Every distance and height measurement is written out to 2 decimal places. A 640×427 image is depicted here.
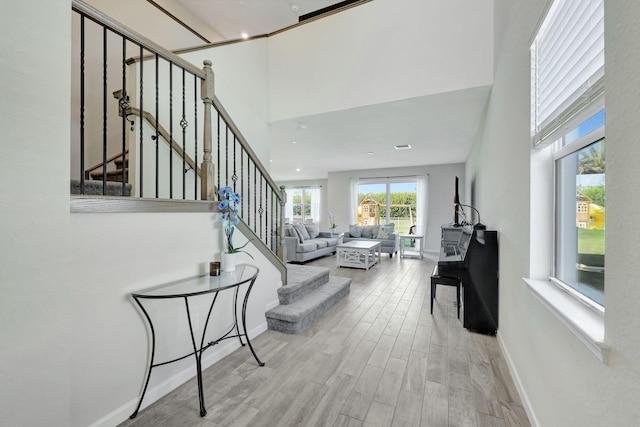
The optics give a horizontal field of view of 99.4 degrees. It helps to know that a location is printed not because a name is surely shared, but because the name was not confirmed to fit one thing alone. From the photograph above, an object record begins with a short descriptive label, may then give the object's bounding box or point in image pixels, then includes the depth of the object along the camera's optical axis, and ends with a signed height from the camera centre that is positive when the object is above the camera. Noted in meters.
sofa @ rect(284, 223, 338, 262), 6.25 -0.75
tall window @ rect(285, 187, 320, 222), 10.82 +0.35
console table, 1.55 -0.47
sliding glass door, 8.38 +0.33
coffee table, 5.77 -0.92
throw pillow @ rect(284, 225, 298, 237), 6.55 -0.47
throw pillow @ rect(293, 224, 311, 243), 6.90 -0.49
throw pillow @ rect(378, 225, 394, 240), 7.43 -0.53
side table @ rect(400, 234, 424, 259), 7.05 -0.98
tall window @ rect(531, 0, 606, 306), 1.07 +0.40
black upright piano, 2.62 -0.66
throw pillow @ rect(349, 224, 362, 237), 7.79 -0.53
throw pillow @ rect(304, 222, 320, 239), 7.76 -0.52
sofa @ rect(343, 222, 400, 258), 7.27 -0.63
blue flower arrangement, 2.13 +0.01
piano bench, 3.14 -0.81
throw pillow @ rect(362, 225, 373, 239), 7.69 -0.55
